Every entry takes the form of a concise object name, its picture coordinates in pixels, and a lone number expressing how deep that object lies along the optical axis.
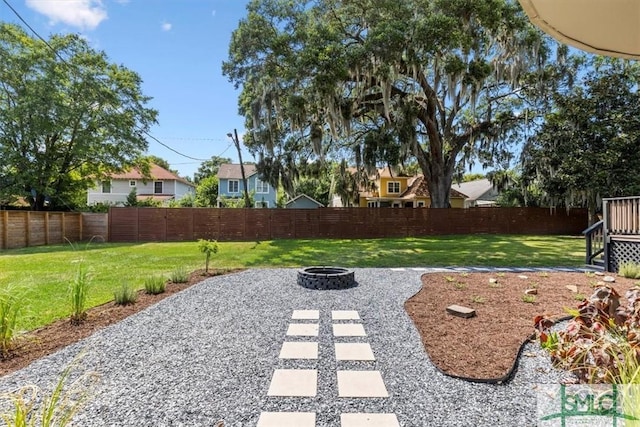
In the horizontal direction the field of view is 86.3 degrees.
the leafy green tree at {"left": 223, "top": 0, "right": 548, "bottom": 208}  9.47
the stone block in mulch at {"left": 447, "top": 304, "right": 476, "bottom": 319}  3.63
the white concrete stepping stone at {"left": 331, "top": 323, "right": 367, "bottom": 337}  3.23
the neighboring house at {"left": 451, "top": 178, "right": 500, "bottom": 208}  24.72
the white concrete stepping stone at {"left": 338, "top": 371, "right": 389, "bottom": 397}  2.19
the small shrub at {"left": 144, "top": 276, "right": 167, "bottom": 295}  4.82
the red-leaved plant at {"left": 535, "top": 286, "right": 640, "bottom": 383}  1.97
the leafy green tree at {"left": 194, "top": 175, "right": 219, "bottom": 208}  25.11
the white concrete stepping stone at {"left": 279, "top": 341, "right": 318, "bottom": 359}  2.74
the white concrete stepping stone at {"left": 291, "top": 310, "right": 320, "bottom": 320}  3.71
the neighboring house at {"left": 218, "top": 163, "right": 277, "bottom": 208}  26.27
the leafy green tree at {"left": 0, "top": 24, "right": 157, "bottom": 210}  13.52
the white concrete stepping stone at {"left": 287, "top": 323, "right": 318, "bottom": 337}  3.22
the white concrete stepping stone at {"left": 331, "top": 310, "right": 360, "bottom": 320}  3.71
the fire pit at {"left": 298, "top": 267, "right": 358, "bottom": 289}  5.08
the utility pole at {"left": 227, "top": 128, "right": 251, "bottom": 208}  17.47
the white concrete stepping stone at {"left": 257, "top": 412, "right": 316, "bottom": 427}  1.86
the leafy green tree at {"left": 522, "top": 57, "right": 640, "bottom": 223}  13.12
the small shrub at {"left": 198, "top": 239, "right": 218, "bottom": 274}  6.09
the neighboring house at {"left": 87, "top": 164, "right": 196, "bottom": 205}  24.34
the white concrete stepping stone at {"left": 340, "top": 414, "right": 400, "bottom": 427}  1.86
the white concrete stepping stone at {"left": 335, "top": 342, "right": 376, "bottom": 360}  2.73
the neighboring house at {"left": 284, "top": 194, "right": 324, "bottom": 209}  25.92
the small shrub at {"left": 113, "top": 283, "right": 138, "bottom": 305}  4.25
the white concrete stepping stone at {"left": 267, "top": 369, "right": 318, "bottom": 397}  2.19
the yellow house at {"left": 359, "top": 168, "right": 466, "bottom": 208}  23.43
